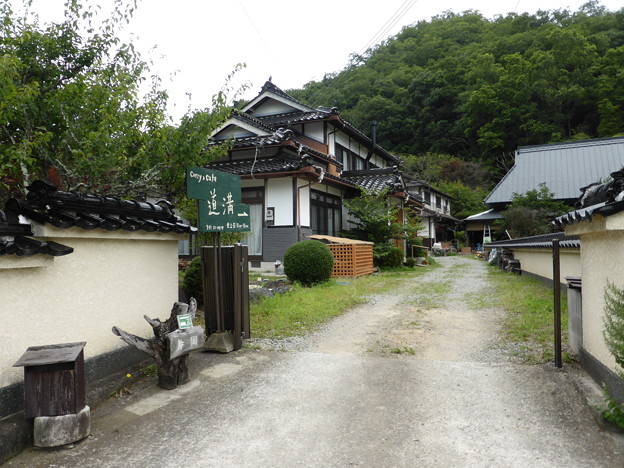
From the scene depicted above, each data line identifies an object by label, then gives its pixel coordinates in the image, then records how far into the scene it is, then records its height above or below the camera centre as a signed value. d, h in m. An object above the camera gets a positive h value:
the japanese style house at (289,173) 15.02 +2.70
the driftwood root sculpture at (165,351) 4.23 -1.13
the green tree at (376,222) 17.38 +0.79
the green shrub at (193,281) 8.54 -0.80
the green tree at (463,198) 41.91 +4.41
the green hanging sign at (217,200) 5.20 +0.57
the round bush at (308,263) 11.74 -0.62
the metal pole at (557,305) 4.72 -0.78
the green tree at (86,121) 5.51 +1.78
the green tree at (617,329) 2.95 -0.67
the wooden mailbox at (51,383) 3.17 -1.09
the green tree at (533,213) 19.53 +1.24
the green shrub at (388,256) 17.34 -0.68
